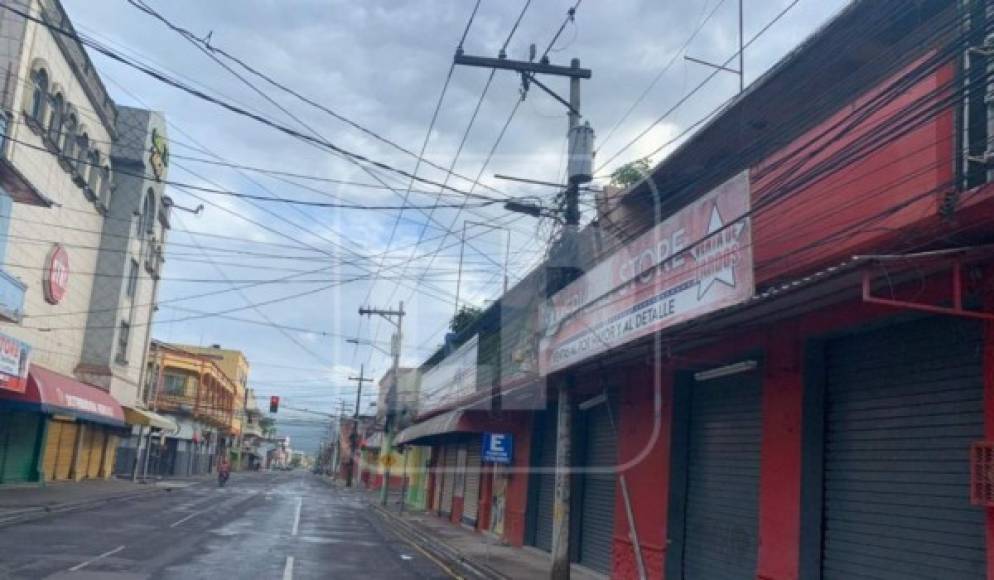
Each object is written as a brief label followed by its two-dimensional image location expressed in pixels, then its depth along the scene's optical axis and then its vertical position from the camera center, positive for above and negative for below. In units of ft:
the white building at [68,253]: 80.59 +18.28
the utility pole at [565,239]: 46.52 +11.44
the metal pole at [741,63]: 45.03 +20.49
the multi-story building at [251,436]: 402.52 +2.45
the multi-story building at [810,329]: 25.94 +5.66
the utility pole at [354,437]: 269.03 +3.62
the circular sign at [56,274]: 96.99 +15.54
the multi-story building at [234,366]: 307.17 +24.44
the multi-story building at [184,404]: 203.92 +7.50
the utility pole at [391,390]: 145.80 +9.53
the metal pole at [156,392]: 199.72 +8.67
